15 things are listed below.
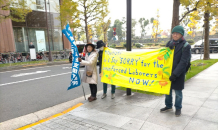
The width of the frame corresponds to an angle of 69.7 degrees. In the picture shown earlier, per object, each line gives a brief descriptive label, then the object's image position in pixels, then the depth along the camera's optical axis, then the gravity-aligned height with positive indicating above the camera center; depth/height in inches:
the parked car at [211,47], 831.1 -12.4
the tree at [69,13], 692.9 +153.8
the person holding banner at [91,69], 177.0 -25.5
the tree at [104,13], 740.0 +163.6
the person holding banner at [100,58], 179.2 -13.9
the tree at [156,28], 1920.8 +225.4
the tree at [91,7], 713.6 +178.2
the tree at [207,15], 350.0 +84.0
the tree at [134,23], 2712.6 +398.0
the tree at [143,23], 2684.5 +387.7
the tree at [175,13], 322.7 +66.3
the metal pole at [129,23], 177.9 +26.5
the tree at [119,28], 2925.7 +342.8
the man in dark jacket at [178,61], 123.9 -13.2
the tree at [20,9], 515.3 +133.5
